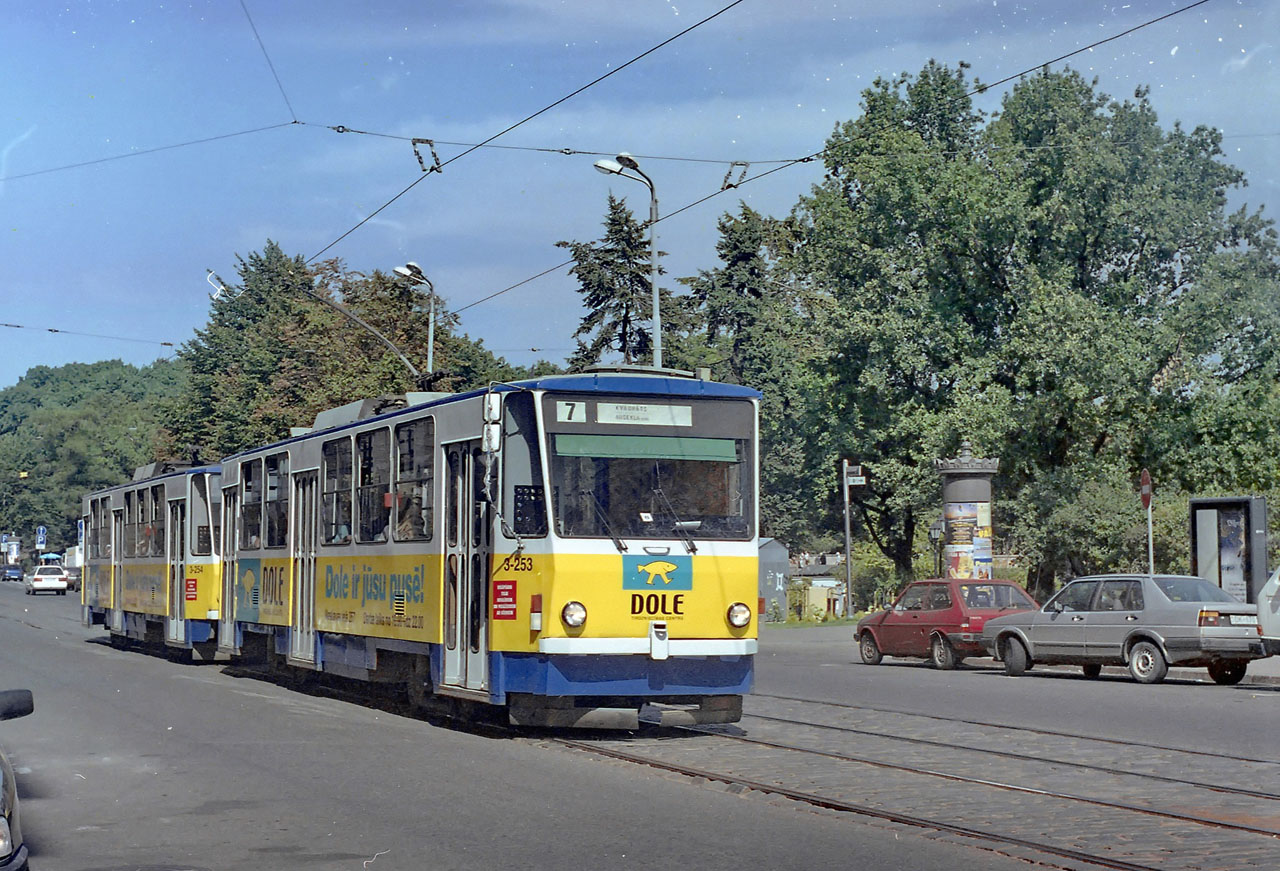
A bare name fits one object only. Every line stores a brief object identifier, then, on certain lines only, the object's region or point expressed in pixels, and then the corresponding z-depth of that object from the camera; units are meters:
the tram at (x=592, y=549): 14.60
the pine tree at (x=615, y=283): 72.94
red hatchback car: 27.17
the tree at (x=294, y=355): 56.72
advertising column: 36.28
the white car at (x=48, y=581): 86.50
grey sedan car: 22.44
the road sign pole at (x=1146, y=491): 26.75
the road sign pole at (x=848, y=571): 42.00
